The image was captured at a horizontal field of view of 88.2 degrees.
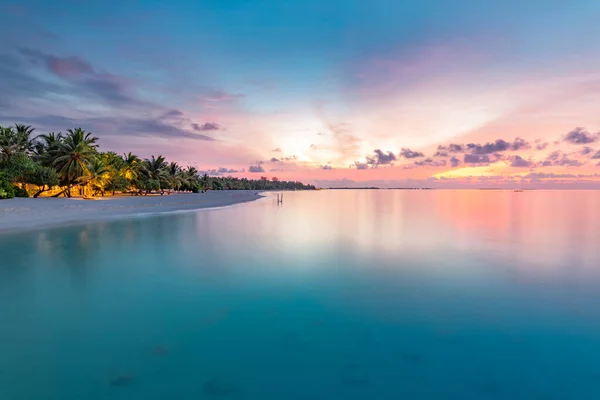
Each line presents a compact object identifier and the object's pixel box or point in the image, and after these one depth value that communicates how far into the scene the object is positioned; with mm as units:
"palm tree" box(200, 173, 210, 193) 137975
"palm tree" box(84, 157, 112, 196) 53019
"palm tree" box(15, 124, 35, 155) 49656
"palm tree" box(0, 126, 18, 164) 44188
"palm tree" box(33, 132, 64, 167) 49250
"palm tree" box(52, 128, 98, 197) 47781
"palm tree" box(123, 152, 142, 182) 71238
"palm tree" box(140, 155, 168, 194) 76975
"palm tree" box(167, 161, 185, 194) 86188
